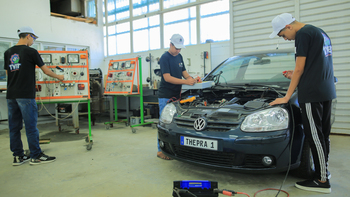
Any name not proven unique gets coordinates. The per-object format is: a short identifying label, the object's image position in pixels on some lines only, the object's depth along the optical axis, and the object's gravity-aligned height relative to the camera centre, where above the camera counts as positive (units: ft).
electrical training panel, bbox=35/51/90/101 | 13.02 +0.65
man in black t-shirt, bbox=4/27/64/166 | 9.04 -0.13
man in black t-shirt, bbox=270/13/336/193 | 5.99 -0.03
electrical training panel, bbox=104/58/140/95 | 17.20 +0.88
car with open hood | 5.99 -1.15
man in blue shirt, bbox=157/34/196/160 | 8.97 +0.55
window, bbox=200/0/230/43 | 21.26 +5.87
